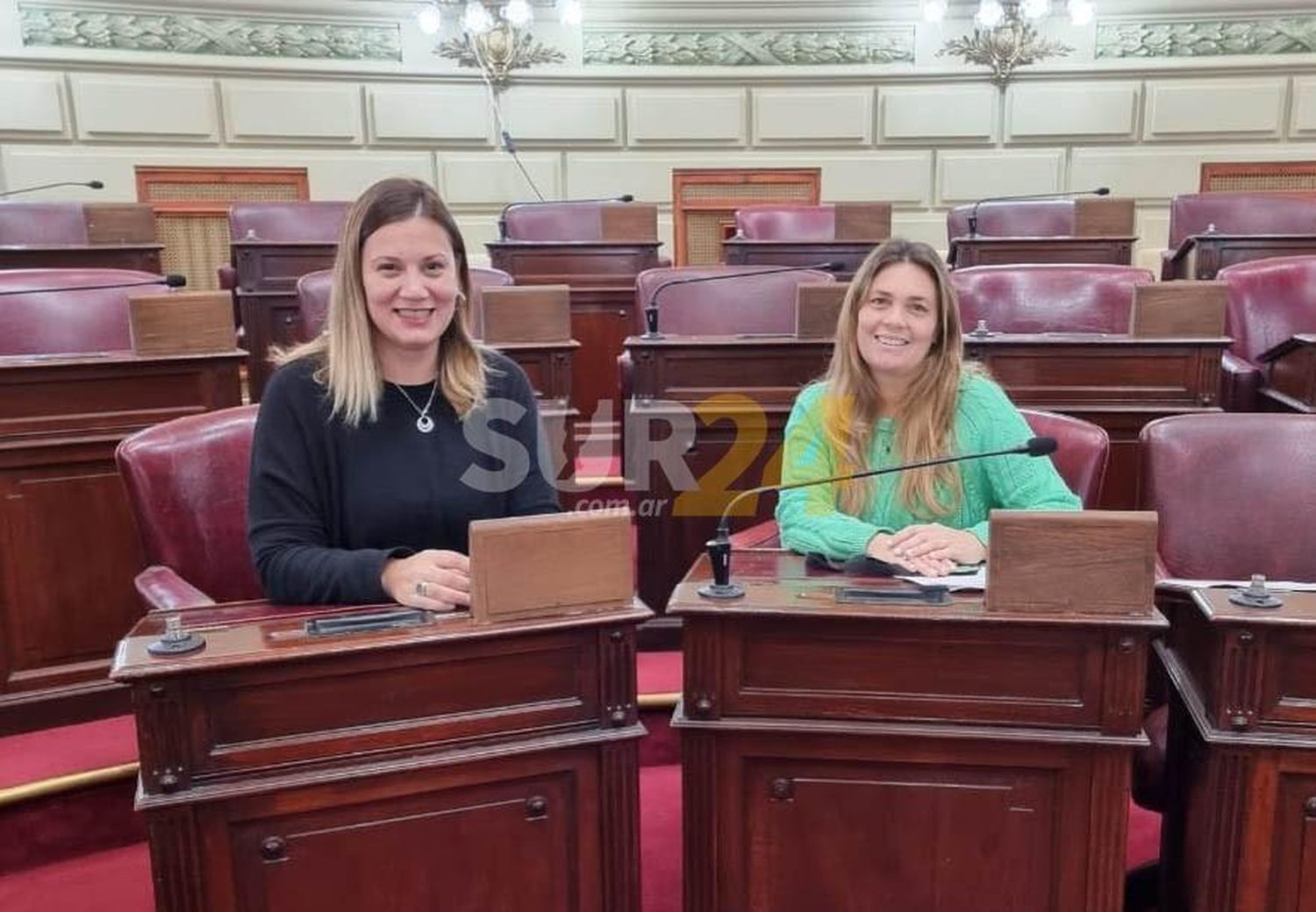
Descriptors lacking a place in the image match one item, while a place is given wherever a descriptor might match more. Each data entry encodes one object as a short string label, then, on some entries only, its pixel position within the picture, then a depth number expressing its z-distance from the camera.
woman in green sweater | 1.65
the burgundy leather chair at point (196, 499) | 1.64
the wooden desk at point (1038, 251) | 4.36
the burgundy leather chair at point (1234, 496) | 1.67
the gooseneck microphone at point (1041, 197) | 4.47
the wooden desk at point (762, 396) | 2.50
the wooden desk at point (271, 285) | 3.98
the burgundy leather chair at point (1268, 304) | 3.12
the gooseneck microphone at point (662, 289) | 2.66
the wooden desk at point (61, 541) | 2.08
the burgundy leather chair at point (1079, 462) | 1.71
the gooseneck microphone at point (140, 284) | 2.54
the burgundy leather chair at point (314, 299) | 2.98
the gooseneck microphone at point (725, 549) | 1.30
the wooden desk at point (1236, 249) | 3.90
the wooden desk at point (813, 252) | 4.26
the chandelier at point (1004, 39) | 5.82
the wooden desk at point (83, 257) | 3.89
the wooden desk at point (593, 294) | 3.85
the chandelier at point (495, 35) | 5.71
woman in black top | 1.41
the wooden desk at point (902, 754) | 1.24
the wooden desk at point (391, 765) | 1.11
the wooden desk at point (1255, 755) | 1.20
